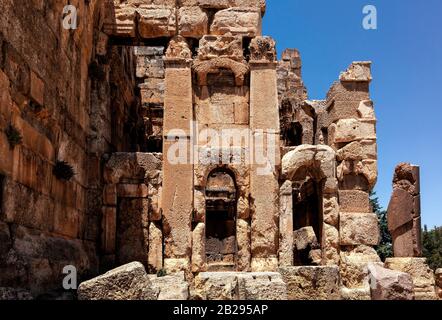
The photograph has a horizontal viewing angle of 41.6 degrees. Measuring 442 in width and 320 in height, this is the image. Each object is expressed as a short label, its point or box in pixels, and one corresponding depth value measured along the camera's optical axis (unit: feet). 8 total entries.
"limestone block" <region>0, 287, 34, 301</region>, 19.66
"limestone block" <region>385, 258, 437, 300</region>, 39.91
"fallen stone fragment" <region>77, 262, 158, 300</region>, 22.80
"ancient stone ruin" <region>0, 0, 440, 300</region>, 34.45
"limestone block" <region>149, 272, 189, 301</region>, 25.03
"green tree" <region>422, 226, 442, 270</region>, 94.84
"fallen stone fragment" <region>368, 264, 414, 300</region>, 25.54
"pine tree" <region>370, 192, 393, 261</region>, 92.79
